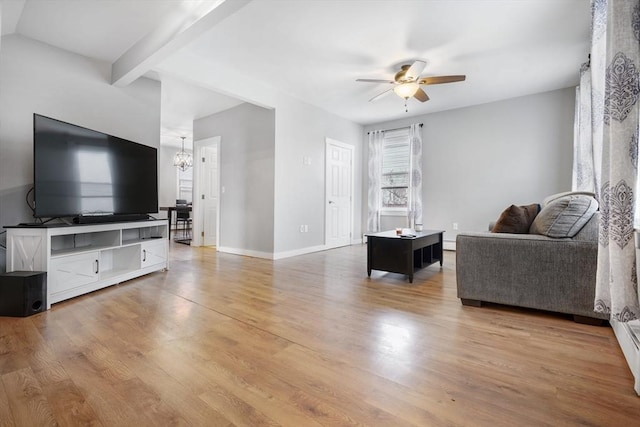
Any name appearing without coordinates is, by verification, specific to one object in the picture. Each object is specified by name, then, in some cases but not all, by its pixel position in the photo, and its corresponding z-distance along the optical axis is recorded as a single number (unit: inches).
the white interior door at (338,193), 218.2
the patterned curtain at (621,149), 47.2
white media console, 92.4
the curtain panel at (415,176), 219.1
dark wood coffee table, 123.0
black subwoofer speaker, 84.2
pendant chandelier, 299.8
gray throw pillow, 81.5
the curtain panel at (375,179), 242.7
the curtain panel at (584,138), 122.6
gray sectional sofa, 80.4
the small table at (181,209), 252.0
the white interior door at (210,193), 231.3
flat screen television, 96.2
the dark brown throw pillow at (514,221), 96.7
